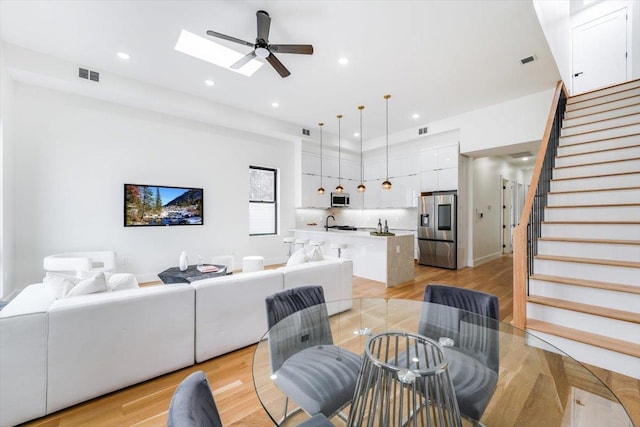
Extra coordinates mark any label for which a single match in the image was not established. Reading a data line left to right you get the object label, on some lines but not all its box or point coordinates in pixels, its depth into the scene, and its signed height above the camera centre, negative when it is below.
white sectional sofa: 1.58 -0.88
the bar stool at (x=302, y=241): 5.78 -0.57
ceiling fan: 2.73 +1.87
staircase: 2.14 -0.34
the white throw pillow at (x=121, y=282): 2.19 -0.57
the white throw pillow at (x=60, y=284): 1.97 -0.53
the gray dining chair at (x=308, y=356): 1.28 -0.84
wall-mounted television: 4.59 +0.20
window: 6.30 +0.37
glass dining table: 1.13 -0.84
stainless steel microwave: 7.51 +0.46
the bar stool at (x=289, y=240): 6.01 -0.57
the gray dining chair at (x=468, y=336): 1.31 -0.79
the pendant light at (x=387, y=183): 4.99 +0.67
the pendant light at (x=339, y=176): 5.84 +1.17
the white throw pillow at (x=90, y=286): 1.94 -0.54
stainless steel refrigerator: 5.82 -0.34
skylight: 3.26 +2.22
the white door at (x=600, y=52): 4.98 +3.26
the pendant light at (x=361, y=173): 8.25 +1.36
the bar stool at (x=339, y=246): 5.06 -0.60
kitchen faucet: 7.73 -0.19
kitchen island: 4.62 -0.77
